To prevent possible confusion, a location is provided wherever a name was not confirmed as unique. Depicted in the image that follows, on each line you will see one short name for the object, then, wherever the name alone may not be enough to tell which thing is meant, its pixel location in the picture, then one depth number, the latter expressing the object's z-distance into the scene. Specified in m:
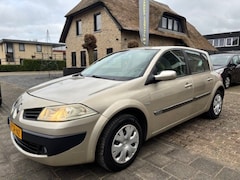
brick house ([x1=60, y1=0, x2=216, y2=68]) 14.75
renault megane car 1.93
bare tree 11.33
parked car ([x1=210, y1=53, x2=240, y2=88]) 8.34
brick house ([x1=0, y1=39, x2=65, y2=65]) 34.19
